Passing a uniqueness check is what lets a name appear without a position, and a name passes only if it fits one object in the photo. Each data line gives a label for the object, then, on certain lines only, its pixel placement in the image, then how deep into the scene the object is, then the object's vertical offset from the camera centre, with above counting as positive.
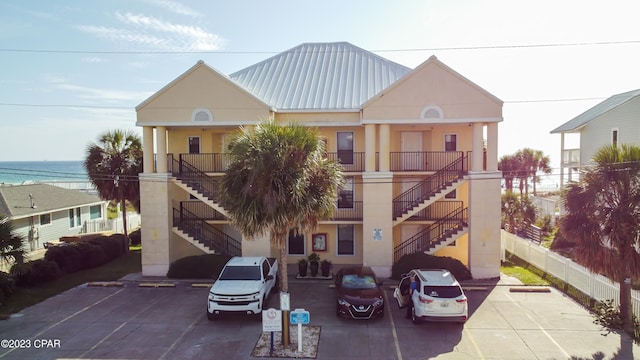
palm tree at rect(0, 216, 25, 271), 14.90 -2.87
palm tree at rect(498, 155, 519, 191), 45.62 -0.23
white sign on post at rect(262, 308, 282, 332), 11.85 -4.41
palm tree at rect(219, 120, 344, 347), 11.84 -0.53
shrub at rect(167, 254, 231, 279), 20.36 -4.97
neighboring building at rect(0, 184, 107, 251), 27.19 -3.02
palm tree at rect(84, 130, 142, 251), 24.83 +0.01
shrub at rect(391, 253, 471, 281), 19.73 -4.83
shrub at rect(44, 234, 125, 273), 21.56 -4.71
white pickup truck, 14.35 -4.33
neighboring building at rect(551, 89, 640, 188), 25.97 +2.37
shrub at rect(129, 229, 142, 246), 30.27 -5.28
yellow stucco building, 20.08 +0.14
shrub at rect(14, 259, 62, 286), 18.78 -4.92
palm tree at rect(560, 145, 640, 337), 12.51 -1.73
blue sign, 11.80 -4.30
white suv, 13.56 -4.50
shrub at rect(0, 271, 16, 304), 16.23 -4.75
